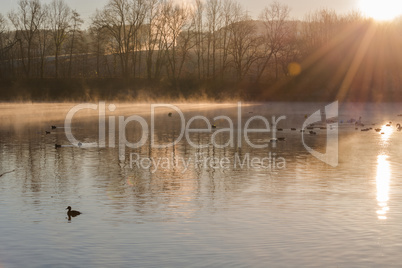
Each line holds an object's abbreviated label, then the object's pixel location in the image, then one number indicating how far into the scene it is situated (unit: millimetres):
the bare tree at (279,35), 112875
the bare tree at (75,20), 116038
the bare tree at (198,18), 110000
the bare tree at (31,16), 110750
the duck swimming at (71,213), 14344
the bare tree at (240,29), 109438
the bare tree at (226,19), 110094
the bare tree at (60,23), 114500
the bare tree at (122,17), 104500
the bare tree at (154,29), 104750
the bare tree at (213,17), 110688
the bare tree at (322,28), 129375
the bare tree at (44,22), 113500
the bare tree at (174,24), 104125
